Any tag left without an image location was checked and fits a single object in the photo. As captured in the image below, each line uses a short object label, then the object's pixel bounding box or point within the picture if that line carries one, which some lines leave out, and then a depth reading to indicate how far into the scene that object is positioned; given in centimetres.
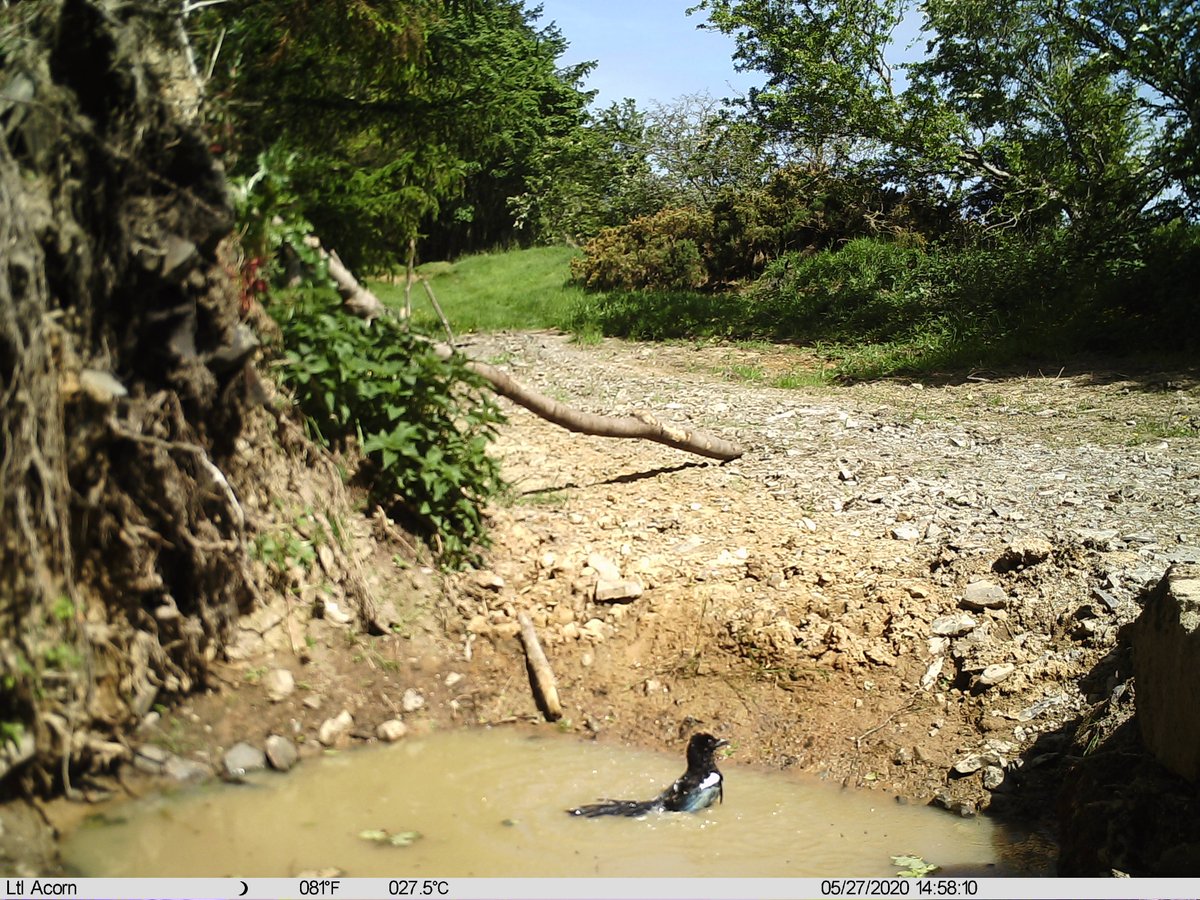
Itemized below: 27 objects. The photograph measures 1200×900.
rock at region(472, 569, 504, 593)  649
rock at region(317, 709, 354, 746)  512
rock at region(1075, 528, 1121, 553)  626
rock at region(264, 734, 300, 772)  482
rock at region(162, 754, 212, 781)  448
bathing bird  476
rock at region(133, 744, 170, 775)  443
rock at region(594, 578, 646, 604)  645
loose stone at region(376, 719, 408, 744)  530
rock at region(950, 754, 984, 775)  511
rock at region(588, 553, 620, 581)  659
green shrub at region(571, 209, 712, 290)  1808
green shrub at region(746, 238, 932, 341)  1399
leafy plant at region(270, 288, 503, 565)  597
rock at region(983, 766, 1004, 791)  500
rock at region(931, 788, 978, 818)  490
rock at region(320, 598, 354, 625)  566
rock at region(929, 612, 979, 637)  590
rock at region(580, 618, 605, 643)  623
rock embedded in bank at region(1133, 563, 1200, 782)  404
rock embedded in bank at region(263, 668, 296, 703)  516
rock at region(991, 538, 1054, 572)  622
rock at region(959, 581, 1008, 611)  600
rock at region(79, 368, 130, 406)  405
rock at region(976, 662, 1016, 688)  553
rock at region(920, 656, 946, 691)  570
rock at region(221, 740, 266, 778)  470
